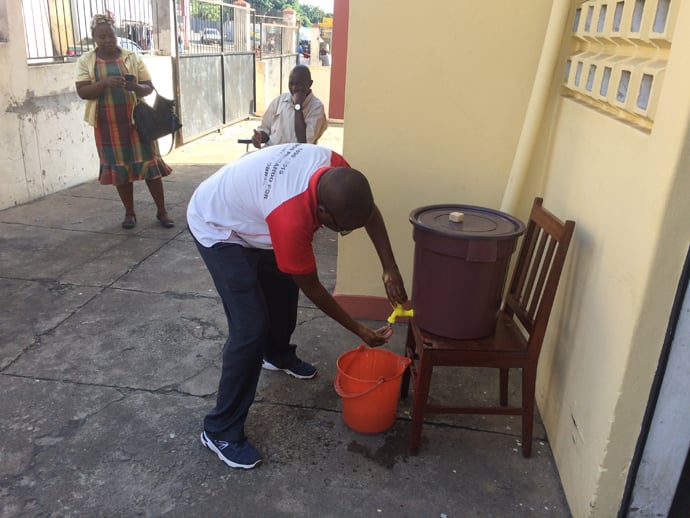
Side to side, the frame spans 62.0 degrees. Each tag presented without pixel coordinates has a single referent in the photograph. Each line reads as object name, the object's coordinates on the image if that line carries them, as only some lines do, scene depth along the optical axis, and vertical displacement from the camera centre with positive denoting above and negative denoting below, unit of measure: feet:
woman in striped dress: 15.76 -1.92
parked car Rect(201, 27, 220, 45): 34.80 +0.08
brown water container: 7.88 -2.92
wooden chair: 7.98 -3.99
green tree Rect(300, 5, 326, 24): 212.43 +11.14
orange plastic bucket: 8.61 -4.92
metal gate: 30.63 -1.57
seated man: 15.21 -1.90
